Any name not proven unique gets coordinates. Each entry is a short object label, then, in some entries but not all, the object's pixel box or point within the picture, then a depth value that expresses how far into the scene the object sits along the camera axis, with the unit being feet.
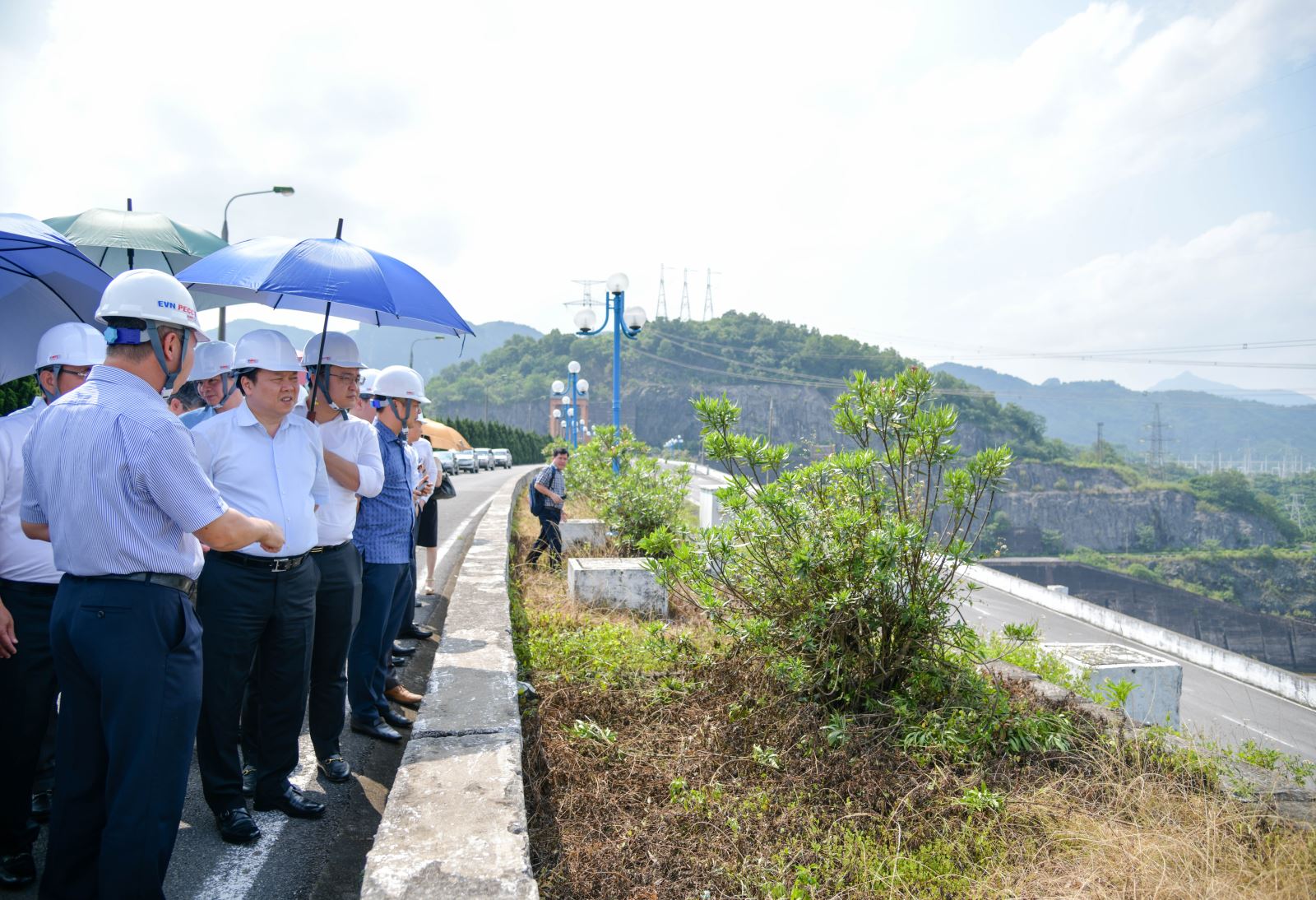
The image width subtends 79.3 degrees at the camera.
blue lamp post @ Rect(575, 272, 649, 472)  43.27
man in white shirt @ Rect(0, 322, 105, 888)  9.28
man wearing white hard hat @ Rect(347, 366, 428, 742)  13.94
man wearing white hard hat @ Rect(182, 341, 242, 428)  14.26
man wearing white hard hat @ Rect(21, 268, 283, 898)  7.59
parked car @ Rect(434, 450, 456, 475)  120.47
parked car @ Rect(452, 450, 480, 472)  133.01
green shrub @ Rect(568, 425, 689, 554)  27.96
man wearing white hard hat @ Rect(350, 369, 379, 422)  15.67
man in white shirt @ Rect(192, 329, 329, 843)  10.24
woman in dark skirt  23.34
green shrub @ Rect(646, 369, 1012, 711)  12.42
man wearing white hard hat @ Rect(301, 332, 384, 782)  11.98
